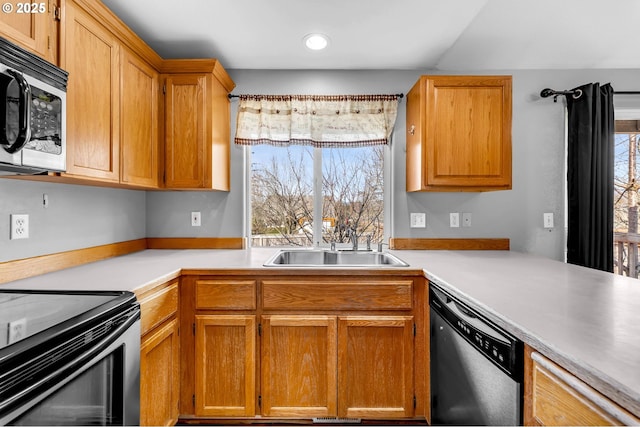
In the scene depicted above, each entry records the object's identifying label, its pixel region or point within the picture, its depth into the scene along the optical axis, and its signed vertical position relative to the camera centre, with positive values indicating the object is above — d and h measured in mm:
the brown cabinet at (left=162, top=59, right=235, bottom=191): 2113 +566
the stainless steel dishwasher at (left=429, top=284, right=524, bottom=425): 972 -540
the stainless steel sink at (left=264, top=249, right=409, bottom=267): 2336 -297
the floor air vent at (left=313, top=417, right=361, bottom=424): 1757 -1087
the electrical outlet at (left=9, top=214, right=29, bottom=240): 1431 -44
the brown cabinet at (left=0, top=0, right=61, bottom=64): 1115 +692
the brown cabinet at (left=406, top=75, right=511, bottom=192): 2078 +537
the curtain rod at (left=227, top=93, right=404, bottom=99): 2441 +894
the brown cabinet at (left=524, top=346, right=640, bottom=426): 670 -422
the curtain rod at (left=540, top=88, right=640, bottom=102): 2346 +882
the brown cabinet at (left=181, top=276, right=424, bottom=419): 1729 -695
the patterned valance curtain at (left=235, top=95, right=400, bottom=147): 2432 +736
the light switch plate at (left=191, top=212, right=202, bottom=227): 2480 -23
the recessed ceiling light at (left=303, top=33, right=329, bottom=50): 2046 +1109
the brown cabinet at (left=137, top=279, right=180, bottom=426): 1398 -648
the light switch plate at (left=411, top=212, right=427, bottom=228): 2479 -32
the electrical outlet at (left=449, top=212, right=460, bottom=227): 2475 -25
